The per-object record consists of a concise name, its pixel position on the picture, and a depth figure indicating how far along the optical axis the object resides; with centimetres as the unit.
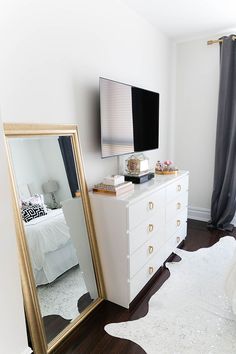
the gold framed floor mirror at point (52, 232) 144
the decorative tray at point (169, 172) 263
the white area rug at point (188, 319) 157
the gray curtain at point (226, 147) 297
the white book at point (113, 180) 188
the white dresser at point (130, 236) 178
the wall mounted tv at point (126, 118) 197
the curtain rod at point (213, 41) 299
